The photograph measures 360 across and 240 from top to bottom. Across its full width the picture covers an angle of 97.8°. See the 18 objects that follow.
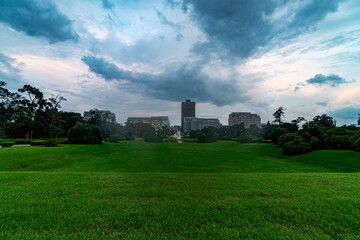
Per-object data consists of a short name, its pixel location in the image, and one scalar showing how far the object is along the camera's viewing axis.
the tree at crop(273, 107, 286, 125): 39.22
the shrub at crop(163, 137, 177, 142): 42.25
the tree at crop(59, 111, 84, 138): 38.41
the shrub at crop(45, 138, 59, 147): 21.17
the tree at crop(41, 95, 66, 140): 29.27
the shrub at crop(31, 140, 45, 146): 22.74
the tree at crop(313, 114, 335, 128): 39.12
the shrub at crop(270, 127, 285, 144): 27.39
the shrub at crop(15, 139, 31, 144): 26.29
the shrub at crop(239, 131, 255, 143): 36.28
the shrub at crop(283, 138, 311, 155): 17.47
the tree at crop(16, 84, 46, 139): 30.30
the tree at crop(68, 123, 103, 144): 25.12
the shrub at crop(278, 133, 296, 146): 20.72
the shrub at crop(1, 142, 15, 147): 19.89
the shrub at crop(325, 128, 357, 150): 16.03
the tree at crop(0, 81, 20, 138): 31.62
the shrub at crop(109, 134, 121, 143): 36.95
